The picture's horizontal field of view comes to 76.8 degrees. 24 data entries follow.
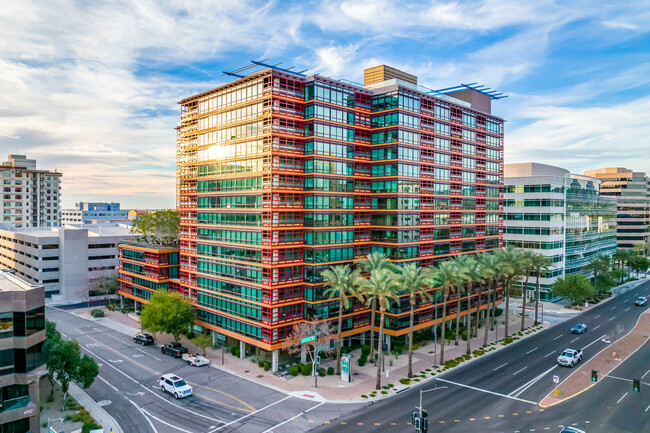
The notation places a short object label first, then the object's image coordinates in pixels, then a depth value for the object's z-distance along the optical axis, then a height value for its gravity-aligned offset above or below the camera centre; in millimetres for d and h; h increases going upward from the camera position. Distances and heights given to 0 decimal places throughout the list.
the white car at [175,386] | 47531 -20538
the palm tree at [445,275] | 58094 -8967
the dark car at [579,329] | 75188 -21491
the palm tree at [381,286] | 50031 -9161
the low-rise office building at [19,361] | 34844 -13017
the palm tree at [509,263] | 68338 -8575
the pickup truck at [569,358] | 58156 -20837
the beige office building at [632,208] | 168625 +1732
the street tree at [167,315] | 61938 -15793
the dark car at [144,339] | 67300 -21095
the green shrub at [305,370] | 54594 -21077
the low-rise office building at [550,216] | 100750 -1026
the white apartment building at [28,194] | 150000 +6659
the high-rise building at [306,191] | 58000 +3265
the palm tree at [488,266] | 63281 -8580
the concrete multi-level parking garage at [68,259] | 102438 -12344
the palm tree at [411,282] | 53312 -9150
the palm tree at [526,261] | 70712 -8565
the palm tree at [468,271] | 61234 -8846
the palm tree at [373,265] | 57875 -7566
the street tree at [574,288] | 90750 -17032
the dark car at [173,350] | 61594 -20992
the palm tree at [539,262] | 75688 -9256
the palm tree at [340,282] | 54156 -9467
